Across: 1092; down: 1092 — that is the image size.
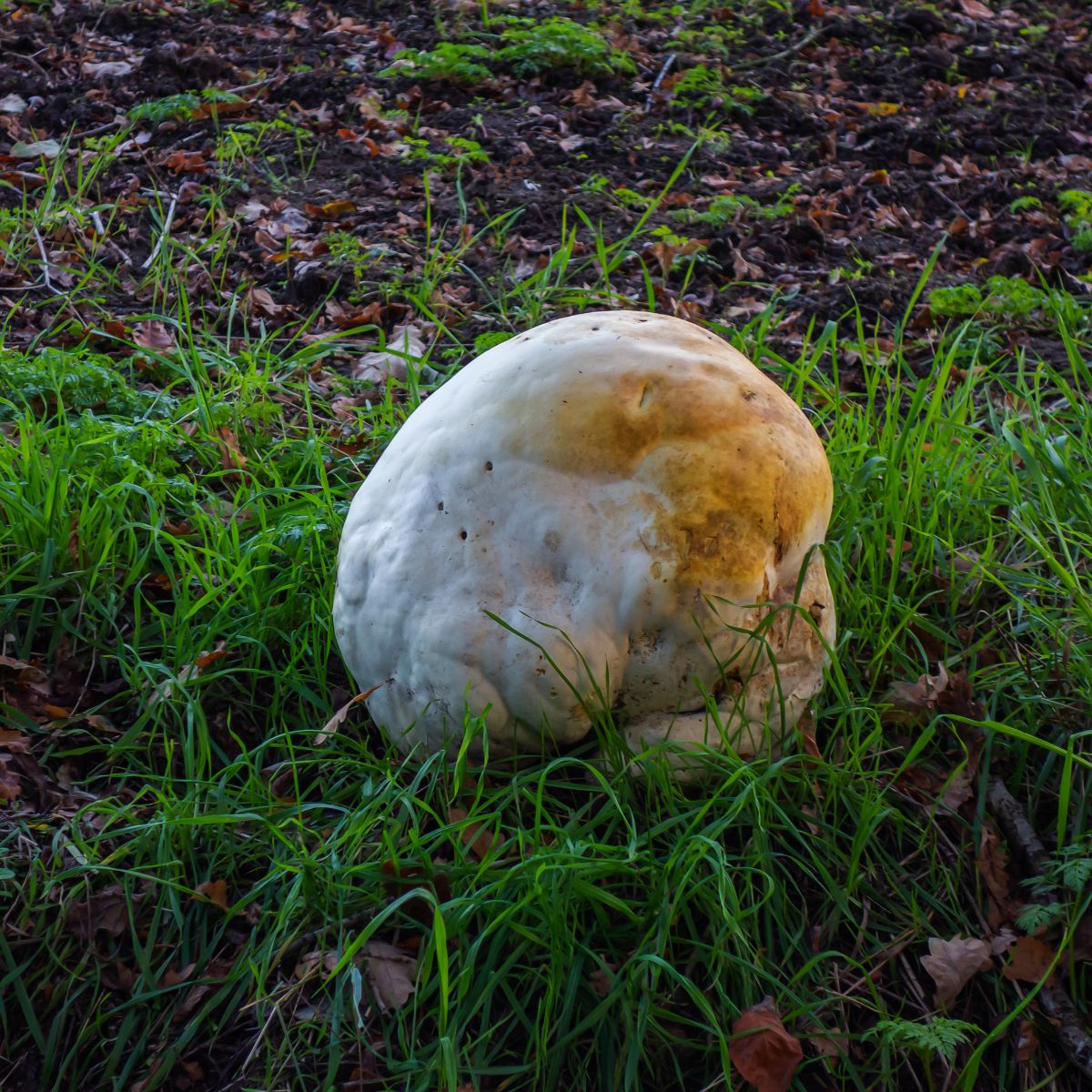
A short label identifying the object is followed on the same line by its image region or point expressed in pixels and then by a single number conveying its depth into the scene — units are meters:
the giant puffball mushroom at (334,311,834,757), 2.05
